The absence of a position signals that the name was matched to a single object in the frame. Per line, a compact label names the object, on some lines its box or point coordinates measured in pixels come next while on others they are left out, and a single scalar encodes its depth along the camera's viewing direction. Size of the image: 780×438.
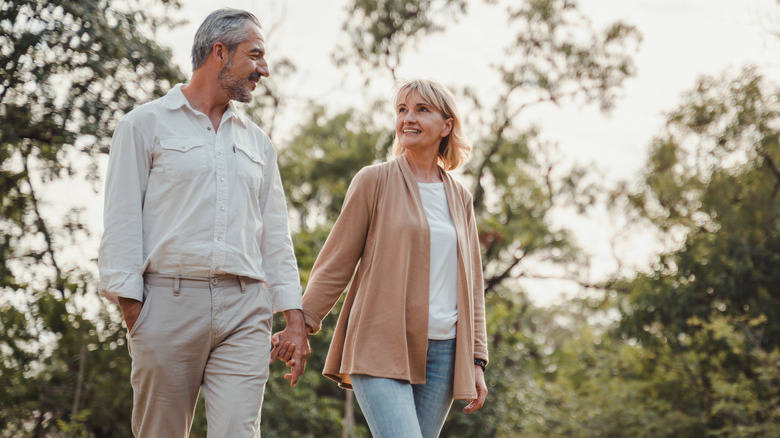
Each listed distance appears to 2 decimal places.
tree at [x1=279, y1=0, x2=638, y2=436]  15.95
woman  3.31
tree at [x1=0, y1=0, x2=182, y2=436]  7.96
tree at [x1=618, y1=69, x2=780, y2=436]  14.02
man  2.97
